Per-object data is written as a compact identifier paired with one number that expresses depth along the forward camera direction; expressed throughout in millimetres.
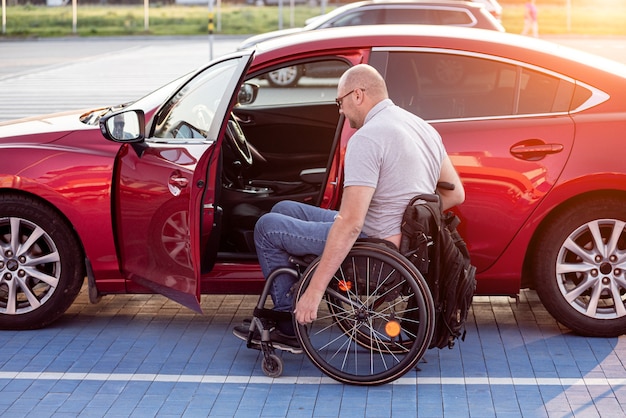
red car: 5910
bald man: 5207
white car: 19891
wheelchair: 5301
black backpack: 5320
